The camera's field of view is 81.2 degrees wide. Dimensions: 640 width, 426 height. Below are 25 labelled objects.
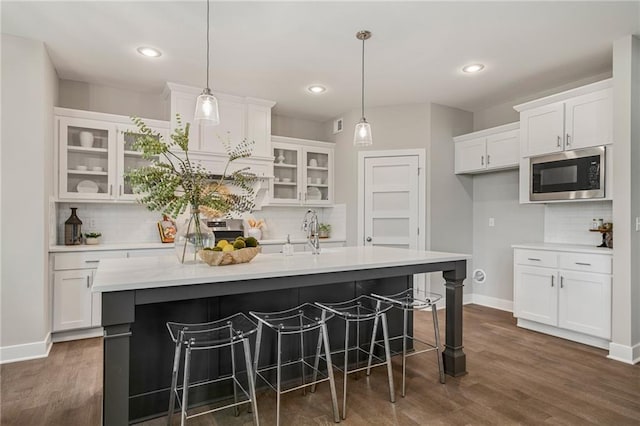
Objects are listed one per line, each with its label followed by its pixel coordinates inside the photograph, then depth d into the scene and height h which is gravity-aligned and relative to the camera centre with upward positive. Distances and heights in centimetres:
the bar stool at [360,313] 234 -72
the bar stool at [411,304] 254 -65
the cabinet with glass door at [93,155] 385 +63
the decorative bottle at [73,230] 392 -19
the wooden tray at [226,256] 219 -26
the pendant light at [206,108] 246 +70
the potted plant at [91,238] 403 -28
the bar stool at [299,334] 211 -75
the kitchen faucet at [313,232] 291 -14
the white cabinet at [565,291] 336 -74
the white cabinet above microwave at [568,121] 341 +95
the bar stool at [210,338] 191 -68
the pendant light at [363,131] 311 +70
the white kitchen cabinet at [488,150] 441 +83
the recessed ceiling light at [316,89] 435 +149
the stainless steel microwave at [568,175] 346 +41
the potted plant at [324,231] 552 -25
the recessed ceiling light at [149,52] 338 +149
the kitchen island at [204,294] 169 -50
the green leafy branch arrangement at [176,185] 205 +17
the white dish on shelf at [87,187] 396 +28
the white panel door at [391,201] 494 +19
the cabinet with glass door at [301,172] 517 +60
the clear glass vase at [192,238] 233 -15
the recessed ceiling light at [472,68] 378 +152
